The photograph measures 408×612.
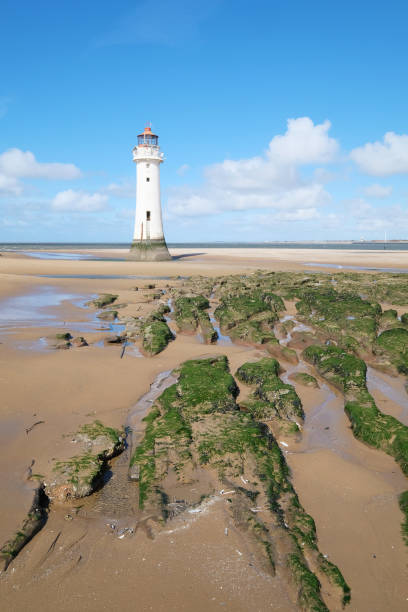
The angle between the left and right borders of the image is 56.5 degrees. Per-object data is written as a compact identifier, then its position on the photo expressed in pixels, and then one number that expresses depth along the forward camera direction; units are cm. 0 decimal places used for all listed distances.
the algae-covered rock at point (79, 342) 952
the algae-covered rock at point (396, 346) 845
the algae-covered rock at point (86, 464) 404
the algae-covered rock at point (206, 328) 1045
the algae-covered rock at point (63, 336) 987
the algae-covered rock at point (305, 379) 733
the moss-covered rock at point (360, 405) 512
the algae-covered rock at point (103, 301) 1501
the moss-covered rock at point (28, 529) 319
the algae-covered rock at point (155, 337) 916
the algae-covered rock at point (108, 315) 1277
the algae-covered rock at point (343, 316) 1016
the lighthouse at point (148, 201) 3703
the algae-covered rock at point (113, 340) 980
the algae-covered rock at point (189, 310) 1169
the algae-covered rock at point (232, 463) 336
